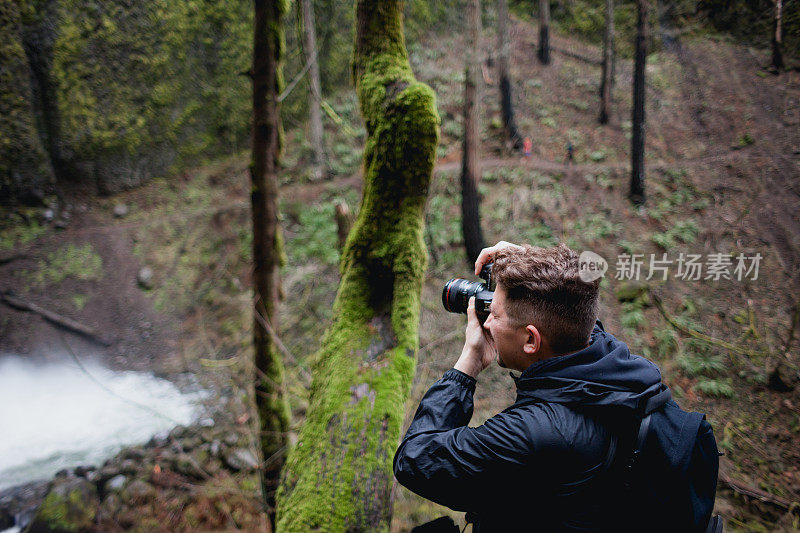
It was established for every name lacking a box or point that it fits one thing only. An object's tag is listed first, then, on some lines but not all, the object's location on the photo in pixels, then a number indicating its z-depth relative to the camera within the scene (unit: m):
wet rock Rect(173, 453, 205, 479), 6.84
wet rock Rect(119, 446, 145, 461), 7.12
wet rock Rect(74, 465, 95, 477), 6.80
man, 1.19
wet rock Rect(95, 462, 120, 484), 6.68
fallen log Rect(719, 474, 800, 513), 5.42
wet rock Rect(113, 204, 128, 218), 12.21
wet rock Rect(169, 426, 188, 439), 7.53
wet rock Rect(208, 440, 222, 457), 7.27
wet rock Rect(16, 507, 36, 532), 5.87
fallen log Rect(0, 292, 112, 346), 9.52
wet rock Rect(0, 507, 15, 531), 5.90
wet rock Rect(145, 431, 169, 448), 7.42
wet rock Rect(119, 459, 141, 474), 6.83
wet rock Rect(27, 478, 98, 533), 5.69
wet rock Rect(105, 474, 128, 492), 6.48
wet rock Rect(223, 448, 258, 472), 6.98
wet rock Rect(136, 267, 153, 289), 10.91
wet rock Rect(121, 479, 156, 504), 6.29
